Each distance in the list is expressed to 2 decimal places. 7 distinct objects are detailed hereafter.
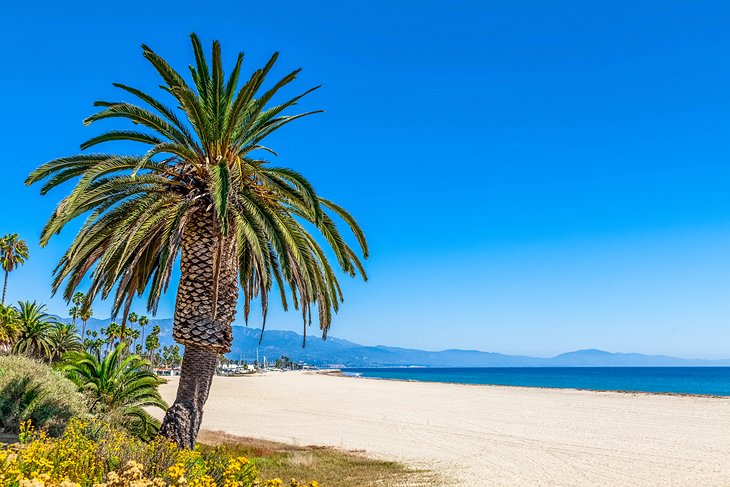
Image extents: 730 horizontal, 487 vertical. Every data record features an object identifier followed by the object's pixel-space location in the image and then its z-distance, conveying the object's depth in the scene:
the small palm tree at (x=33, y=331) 37.06
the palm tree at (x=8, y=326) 32.46
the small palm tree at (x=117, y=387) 13.47
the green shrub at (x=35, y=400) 11.08
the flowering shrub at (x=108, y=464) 5.25
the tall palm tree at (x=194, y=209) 10.70
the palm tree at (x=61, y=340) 41.06
